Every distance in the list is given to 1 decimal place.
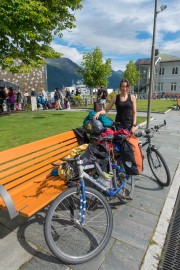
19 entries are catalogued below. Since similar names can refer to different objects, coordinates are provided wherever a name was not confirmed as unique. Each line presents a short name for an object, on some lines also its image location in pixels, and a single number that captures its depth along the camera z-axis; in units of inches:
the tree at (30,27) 341.1
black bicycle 157.8
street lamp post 308.6
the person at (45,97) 757.3
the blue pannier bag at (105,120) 164.7
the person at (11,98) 616.1
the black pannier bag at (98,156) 118.4
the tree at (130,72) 2075.5
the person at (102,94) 538.3
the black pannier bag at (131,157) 121.2
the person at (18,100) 689.0
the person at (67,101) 747.0
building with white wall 2370.8
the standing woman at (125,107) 160.7
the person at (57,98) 727.1
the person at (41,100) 748.6
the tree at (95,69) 840.7
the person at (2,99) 599.3
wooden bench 94.7
